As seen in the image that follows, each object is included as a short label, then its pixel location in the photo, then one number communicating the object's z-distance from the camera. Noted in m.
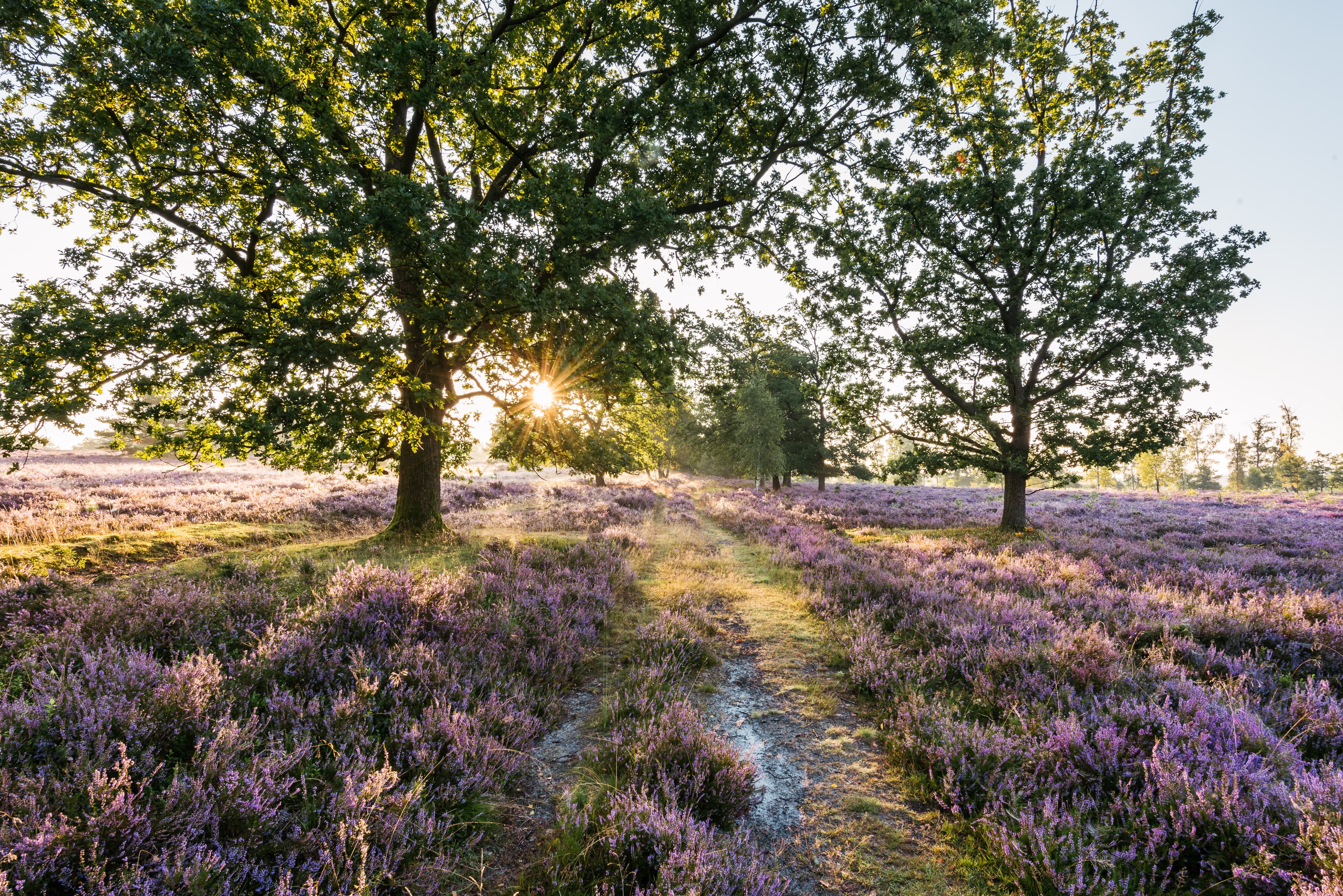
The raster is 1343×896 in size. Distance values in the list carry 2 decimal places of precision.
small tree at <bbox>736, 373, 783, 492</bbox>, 30.20
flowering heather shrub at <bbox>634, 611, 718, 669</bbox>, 5.43
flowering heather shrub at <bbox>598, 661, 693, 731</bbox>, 4.05
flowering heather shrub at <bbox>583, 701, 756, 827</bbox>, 3.03
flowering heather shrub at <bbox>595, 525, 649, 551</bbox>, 11.52
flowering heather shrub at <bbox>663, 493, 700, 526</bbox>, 18.12
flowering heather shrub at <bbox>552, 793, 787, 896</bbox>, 2.26
